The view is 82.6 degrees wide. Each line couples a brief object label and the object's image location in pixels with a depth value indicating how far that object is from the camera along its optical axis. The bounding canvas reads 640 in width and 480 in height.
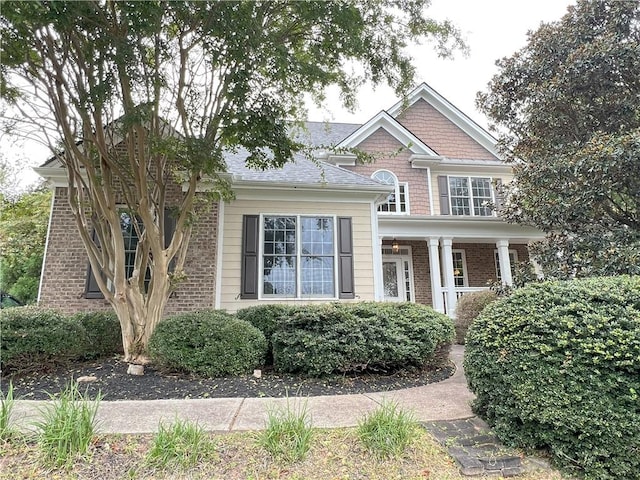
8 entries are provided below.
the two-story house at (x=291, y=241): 7.50
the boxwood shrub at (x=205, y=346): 4.93
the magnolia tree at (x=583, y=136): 6.45
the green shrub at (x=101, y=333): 5.78
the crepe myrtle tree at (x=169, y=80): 4.78
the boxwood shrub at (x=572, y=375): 2.57
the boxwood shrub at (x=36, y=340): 4.79
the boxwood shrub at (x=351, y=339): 5.07
